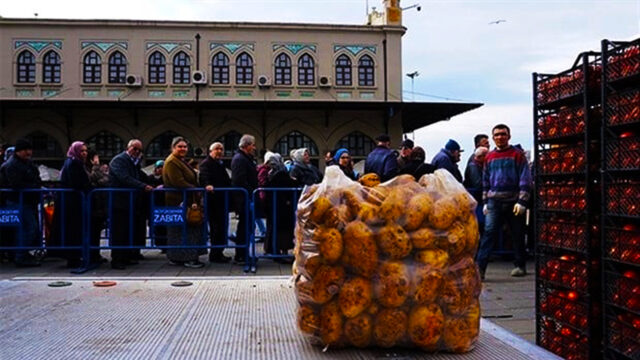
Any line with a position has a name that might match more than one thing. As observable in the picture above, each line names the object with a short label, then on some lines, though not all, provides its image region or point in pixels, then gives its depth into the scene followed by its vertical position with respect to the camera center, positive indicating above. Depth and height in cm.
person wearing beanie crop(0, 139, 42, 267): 812 -15
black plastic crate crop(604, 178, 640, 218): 304 -13
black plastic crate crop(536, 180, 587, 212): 368 -15
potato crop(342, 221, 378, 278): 233 -32
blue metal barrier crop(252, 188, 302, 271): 826 -60
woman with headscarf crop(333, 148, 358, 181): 909 +23
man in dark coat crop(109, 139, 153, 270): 810 -42
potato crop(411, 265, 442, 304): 233 -46
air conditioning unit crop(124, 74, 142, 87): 3281 +566
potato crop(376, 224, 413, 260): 236 -29
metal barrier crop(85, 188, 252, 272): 805 -62
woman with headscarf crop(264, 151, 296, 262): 852 -58
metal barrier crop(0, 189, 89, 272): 808 -66
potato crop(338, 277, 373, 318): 231 -50
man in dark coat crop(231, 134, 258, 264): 852 -2
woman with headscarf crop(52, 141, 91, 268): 807 -39
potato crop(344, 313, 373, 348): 230 -64
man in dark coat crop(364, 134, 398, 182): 805 +21
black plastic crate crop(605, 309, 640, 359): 307 -91
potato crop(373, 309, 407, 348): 228 -63
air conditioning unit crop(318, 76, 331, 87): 3406 +578
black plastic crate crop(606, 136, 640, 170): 303 +12
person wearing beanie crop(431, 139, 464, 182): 827 +26
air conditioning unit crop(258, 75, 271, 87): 3350 +571
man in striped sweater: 699 -13
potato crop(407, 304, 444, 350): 228 -63
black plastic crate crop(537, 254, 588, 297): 361 -67
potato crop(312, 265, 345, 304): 234 -45
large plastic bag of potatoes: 230 -41
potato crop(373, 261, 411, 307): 231 -46
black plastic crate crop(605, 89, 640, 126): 304 +38
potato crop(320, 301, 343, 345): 229 -63
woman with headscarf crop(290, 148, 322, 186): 906 +7
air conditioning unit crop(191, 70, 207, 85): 3294 +580
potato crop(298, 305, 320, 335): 232 -61
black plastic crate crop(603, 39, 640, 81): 308 +66
